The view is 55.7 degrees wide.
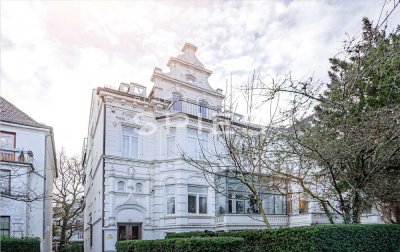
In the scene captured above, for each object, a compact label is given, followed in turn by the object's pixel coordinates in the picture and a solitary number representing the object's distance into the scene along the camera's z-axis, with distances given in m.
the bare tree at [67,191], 36.72
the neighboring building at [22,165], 17.91
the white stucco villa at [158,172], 19.52
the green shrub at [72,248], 38.03
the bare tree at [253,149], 11.12
